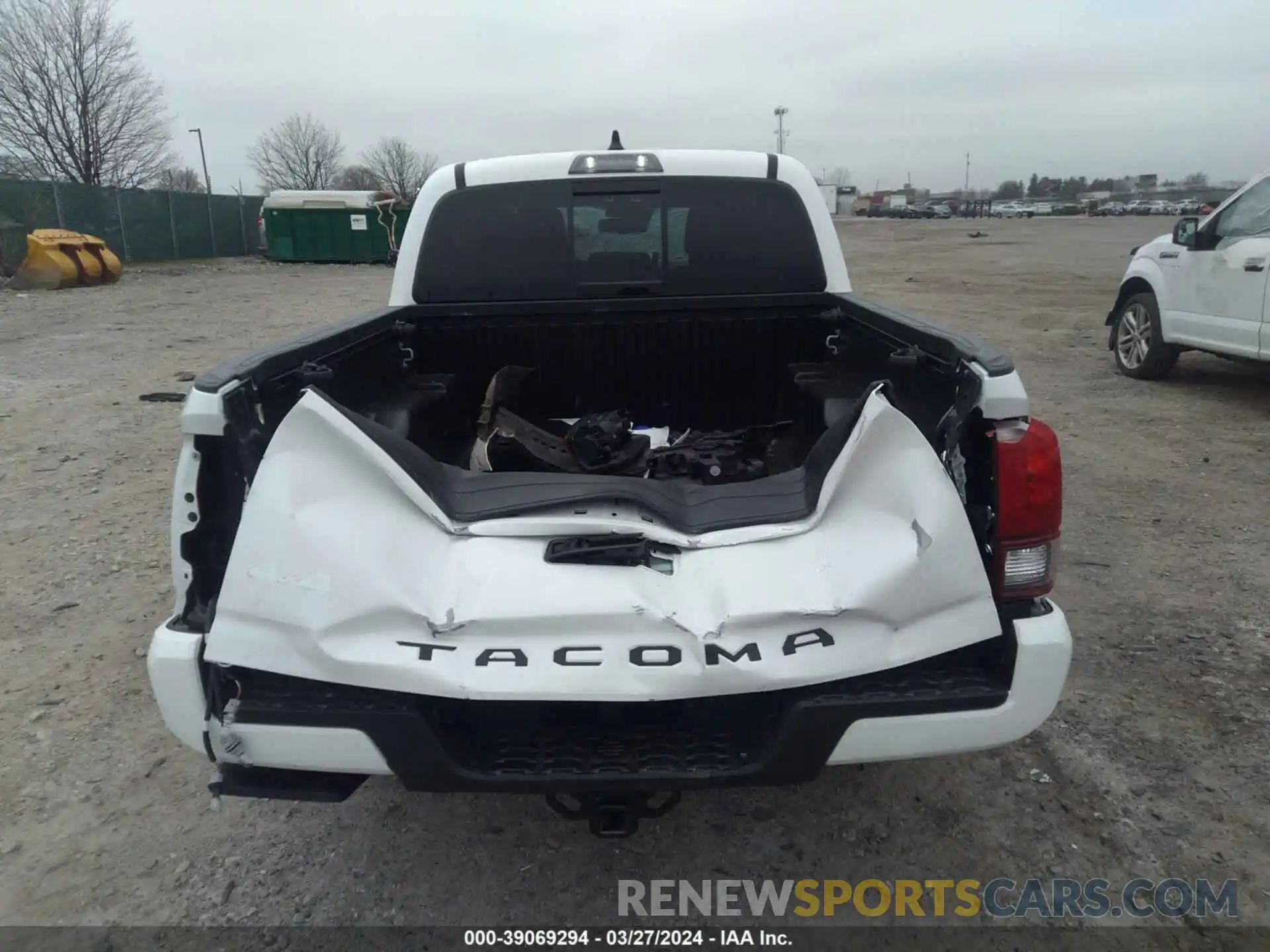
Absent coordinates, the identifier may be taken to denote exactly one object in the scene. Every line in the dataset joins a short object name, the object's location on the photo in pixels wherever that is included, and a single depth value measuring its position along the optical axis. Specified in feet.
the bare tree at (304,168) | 211.20
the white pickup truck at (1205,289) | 24.21
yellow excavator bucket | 63.77
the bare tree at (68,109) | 113.09
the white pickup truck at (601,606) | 6.35
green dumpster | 91.81
